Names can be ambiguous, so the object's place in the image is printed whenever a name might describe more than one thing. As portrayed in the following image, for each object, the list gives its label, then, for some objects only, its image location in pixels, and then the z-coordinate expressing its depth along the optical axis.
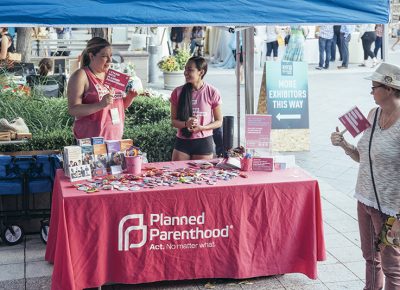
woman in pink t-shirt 6.17
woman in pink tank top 5.56
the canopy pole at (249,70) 6.79
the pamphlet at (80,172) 5.16
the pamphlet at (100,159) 5.33
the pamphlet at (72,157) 5.16
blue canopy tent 4.70
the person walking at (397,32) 27.66
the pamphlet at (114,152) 5.40
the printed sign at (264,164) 5.52
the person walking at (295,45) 20.06
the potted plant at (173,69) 16.66
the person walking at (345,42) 21.02
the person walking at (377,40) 21.08
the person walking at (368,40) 21.53
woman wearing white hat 4.30
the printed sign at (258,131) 5.55
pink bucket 5.41
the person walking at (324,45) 21.11
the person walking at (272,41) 21.88
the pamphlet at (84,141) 5.30
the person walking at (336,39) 21.69
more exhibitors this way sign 10.14
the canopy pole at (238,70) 7.17
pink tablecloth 4.86
